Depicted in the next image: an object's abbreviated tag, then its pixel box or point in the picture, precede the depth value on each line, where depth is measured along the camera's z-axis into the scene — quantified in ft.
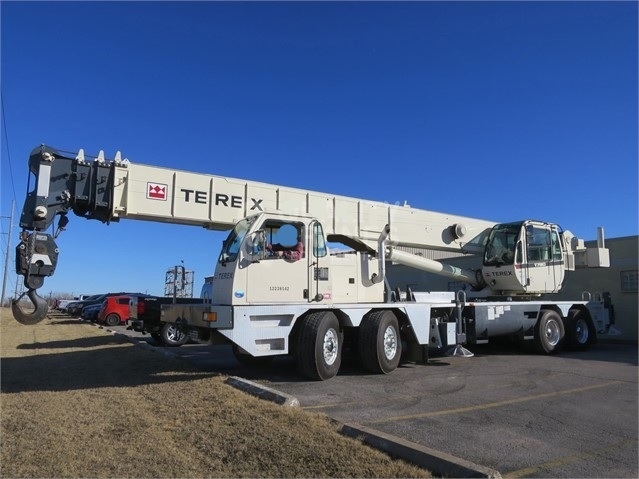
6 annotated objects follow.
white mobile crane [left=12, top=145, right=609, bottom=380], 29.86
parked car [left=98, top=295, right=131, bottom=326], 92.70
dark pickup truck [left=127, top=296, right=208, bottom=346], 57.62
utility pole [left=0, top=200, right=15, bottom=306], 183.80
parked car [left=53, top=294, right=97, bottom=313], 163.06
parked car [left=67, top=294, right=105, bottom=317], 121.08
